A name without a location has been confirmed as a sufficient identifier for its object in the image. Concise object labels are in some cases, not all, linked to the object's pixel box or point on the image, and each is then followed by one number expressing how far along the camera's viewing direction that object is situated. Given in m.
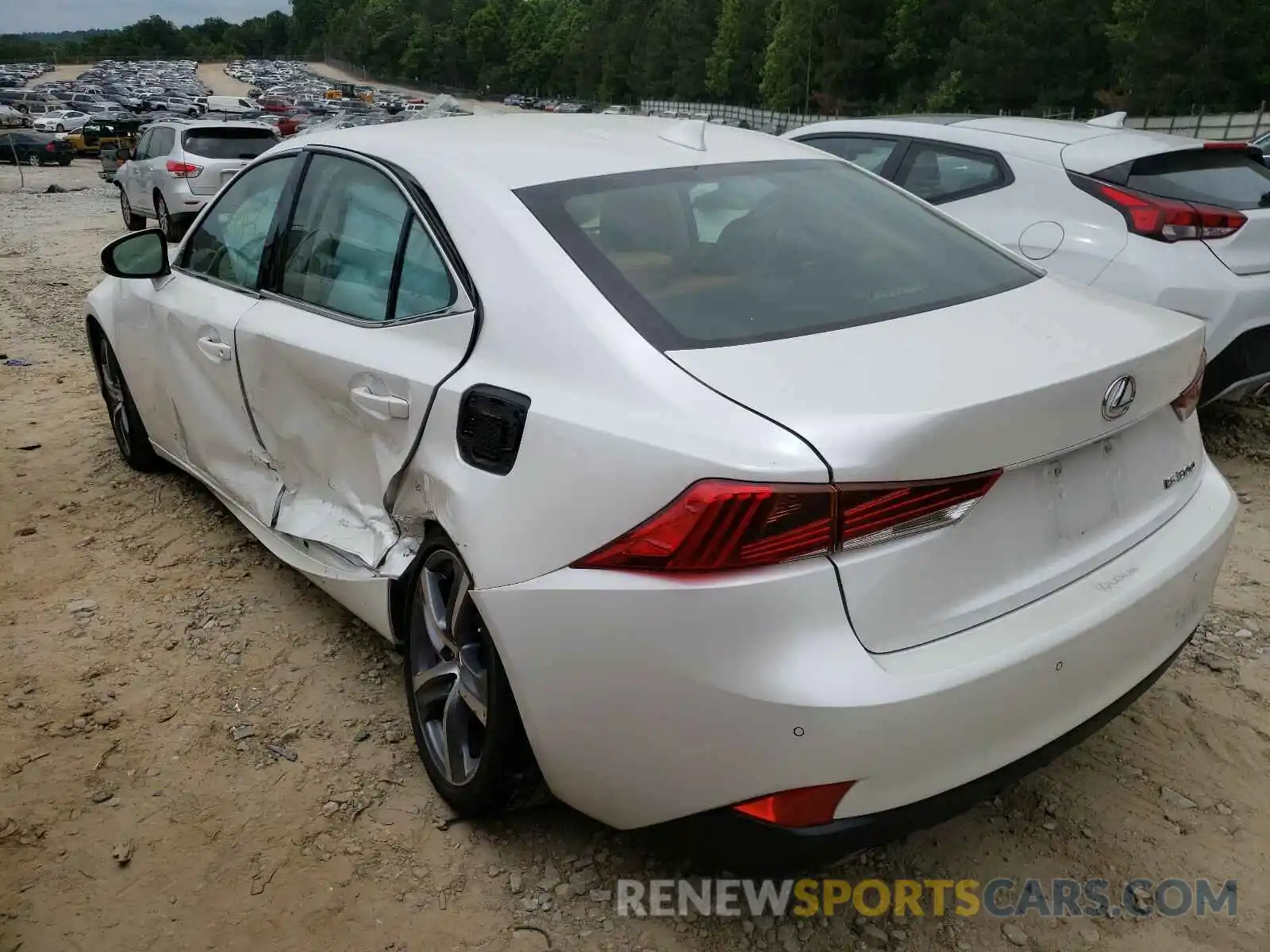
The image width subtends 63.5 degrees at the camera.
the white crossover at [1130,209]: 4.52
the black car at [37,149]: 32.75
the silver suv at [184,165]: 13.93
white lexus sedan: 1.74
